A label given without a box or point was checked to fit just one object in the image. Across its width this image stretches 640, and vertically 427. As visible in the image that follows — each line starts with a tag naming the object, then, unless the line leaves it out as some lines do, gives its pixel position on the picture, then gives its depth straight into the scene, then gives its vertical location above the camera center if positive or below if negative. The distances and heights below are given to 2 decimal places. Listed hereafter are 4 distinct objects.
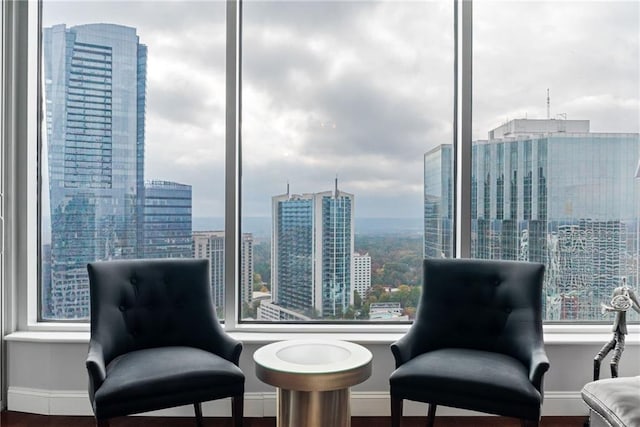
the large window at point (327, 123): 2.76 +0.58
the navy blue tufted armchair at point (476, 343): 1.79 -0.60
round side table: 1.71 -0.63
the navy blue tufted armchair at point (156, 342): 1.79 -0.60
